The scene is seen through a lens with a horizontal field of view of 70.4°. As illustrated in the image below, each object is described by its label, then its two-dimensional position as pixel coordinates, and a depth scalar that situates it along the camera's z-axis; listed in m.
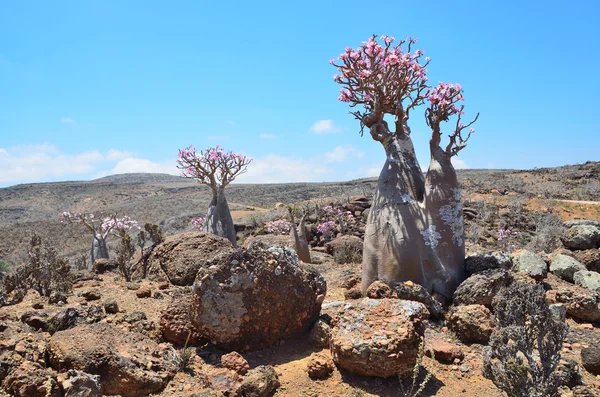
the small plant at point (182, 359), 3.66
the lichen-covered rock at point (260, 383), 3.23
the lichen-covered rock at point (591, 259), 6.81
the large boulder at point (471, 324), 4.36
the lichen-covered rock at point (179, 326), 4.17
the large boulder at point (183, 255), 6.21
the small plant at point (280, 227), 12.28
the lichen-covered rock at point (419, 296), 4.82
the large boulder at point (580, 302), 4.95
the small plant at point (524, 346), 2.64
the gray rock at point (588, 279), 5.79
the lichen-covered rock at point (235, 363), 3.62
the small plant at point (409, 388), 3.25
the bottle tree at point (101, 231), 12.30
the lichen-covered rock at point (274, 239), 10.24
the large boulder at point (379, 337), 3.40
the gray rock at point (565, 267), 6.28
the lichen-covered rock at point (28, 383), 2.86
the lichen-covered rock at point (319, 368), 3.54
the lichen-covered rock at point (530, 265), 6.12
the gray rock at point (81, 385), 2.80
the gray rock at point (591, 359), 3.84
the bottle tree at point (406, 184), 5.39
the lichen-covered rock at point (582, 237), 7.96
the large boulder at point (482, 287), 4.98
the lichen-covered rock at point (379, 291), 4.99
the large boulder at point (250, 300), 3.95
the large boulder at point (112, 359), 3.24
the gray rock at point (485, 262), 5.67
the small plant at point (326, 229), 11.79
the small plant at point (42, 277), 6.24
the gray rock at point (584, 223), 8.57
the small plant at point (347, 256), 8.95
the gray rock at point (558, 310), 4.20
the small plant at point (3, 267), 11.79
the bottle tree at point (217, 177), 10.04
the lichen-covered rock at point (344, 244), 9.57
